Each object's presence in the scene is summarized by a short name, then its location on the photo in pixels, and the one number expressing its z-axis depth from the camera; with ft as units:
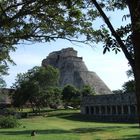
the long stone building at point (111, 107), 312.50
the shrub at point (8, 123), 193.98
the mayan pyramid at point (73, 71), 537.65
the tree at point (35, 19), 42.53
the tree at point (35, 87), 343.46
